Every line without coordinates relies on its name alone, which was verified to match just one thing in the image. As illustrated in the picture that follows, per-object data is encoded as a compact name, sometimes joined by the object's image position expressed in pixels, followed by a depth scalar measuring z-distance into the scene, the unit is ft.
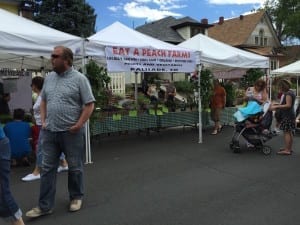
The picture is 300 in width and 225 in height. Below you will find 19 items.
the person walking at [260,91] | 20.51
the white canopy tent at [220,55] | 22.65
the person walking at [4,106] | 19.42
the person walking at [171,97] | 26.23
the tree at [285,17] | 106.56
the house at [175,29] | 85.82
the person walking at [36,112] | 14.47
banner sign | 17.99
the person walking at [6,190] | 8.09
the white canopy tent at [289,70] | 37.41
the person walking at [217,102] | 26.94
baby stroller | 19.20
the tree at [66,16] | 56.50
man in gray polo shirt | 10.07
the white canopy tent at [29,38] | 14.37
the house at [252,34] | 102.77
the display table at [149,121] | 22.47
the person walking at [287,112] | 18.40
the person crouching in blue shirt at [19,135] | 16.14
